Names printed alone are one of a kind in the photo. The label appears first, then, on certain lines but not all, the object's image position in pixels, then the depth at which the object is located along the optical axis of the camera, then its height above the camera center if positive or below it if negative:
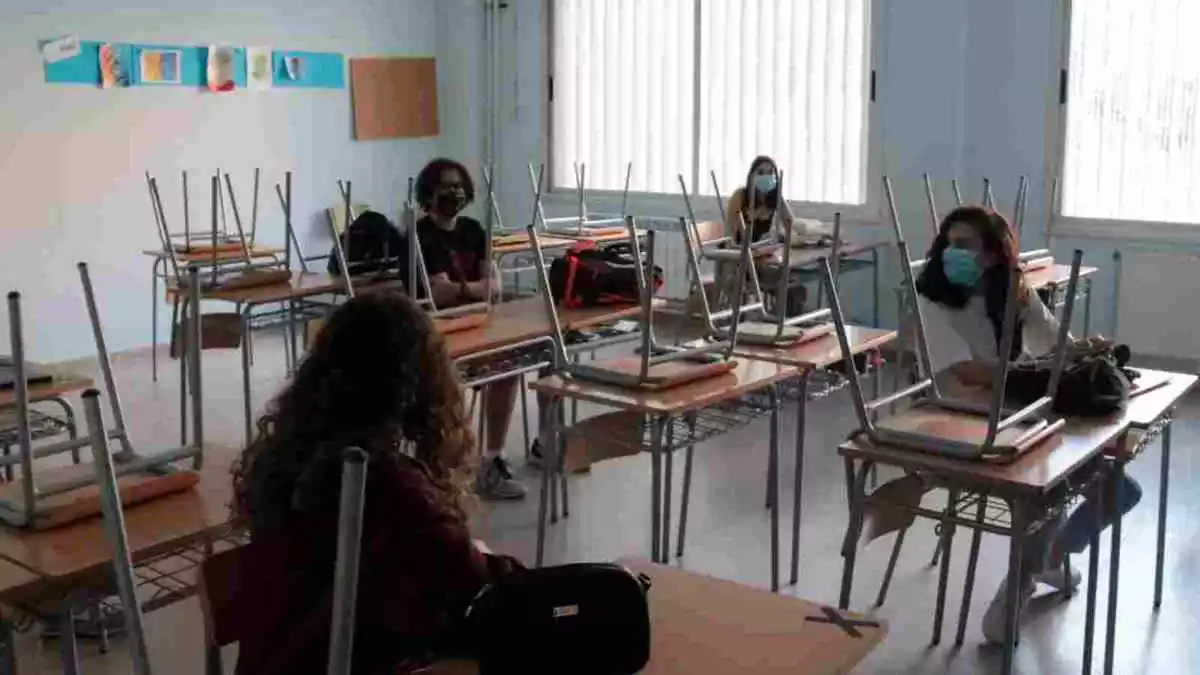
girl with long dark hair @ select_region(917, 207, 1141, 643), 3.27 -0.36
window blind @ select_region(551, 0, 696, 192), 7.29 +0.42
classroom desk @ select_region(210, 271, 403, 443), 4.45 -0.47
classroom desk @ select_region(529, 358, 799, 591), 2.82 -0.60
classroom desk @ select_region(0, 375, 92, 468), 2.84 -0.59
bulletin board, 7.54 +0.39
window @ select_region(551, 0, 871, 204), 6.63 +0.39
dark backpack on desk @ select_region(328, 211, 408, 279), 4.92 -0.33
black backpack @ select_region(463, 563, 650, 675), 1.44 -0.53
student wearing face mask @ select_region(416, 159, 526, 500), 4.25 -0.34
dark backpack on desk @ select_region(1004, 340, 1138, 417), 2.59 -0.46
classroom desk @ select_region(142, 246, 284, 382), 5.54 -0.44
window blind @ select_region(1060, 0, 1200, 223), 5.72 +0.23
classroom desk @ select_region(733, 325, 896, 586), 3.25 -0.51
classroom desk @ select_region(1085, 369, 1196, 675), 2.60 -0.53
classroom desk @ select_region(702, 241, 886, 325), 4.87 -0.44
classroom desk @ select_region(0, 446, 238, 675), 1.73 -0.56
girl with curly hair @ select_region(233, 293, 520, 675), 1.49 -0.44
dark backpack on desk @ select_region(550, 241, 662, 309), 4.03 -0.38
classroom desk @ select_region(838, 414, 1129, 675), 2.19 -0.56
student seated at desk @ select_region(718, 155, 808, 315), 5.70 -0.19
